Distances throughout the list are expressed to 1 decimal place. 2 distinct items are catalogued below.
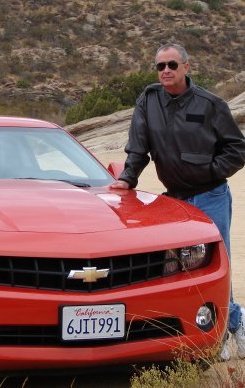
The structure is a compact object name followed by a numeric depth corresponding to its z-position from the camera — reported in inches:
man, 237.1
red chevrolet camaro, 177.8
